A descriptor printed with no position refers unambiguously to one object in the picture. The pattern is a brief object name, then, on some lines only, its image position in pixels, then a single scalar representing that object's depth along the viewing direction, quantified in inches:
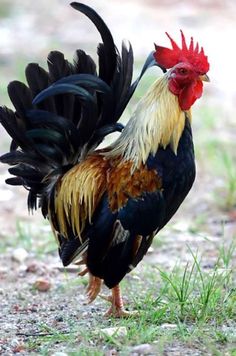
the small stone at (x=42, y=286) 423.9
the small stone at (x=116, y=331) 318.2
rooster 350.4
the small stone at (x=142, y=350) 302.0
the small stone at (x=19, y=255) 477.4
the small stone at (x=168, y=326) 333.6
